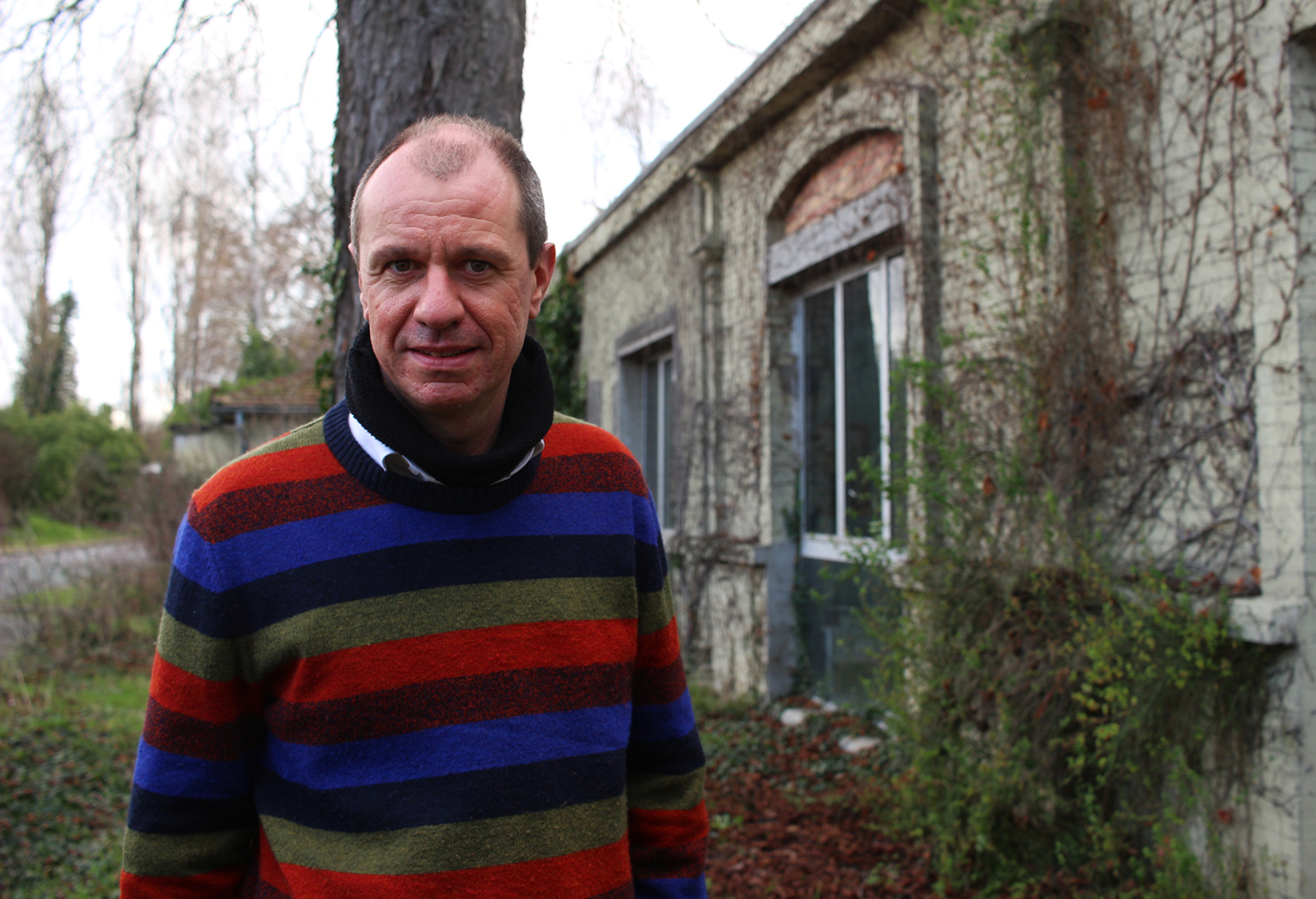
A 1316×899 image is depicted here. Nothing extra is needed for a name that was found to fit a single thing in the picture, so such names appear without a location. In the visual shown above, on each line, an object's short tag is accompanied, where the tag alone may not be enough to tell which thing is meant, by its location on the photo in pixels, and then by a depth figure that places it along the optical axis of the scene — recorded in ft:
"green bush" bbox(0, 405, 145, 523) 64.08
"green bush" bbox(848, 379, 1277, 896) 9.86
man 4.04
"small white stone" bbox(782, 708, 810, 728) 18.84
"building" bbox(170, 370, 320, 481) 44.29
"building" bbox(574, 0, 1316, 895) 9.83
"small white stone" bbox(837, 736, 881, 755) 16.33
